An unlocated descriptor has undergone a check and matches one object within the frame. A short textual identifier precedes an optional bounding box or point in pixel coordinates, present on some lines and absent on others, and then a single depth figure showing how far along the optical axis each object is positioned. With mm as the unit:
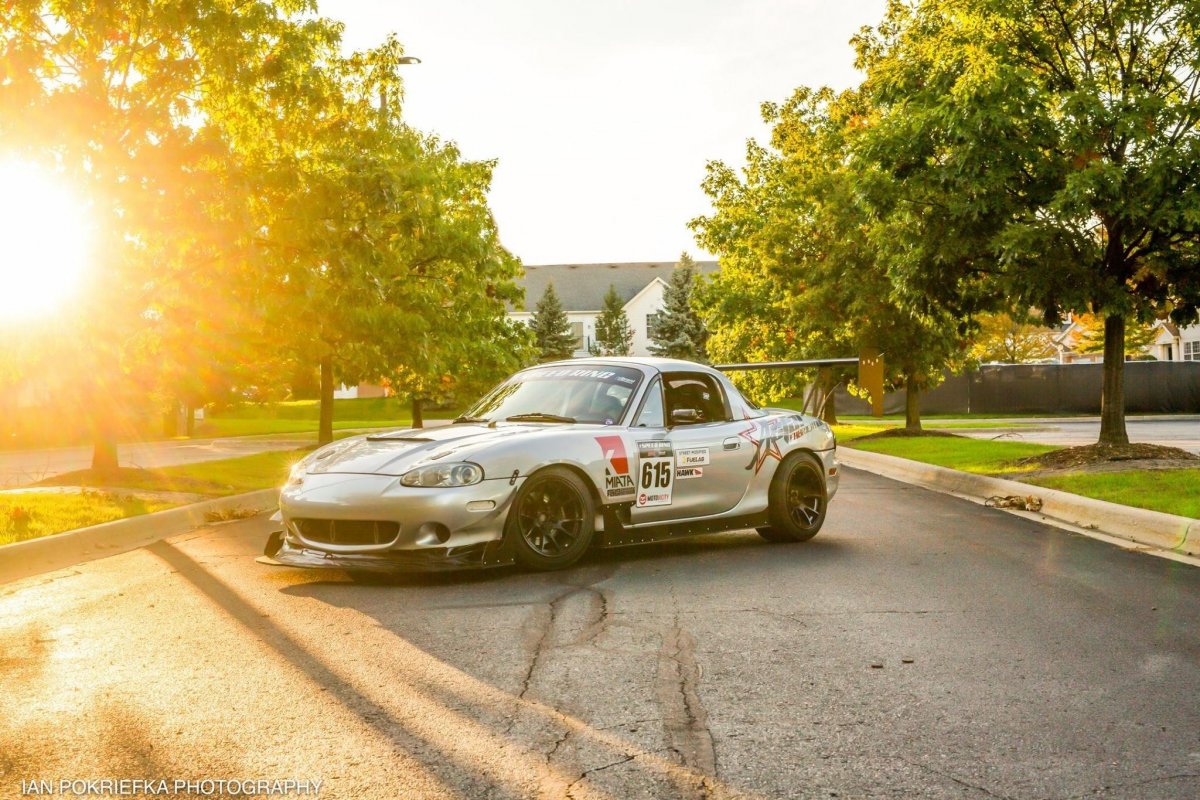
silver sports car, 7371
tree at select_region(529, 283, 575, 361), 74375
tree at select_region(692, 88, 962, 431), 25828
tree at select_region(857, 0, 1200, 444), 13969
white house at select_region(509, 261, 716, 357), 90938
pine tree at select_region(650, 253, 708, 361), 72562
